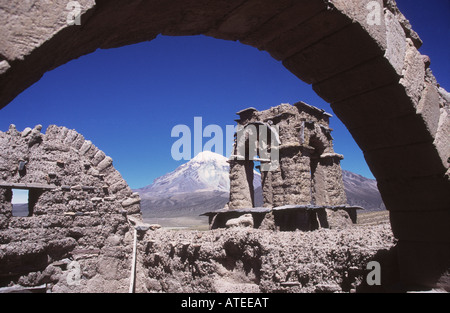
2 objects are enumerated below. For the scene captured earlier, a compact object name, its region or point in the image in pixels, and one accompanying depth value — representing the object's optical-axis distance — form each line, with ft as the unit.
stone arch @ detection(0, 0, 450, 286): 4.51
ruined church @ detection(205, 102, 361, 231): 38.22
